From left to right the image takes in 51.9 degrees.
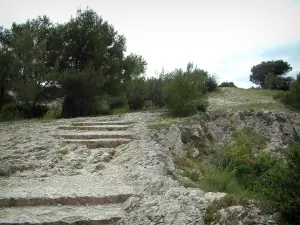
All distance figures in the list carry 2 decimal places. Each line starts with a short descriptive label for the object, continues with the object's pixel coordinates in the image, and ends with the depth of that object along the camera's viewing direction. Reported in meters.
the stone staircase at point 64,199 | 4.70
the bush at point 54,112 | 16.34
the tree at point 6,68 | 13.73
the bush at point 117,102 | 19.90
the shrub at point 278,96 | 19.04
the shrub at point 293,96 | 14.92
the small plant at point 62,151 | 7.80
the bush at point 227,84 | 32.40
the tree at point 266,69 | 40.03
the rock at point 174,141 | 8.86
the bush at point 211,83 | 25.96
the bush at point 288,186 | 3.60
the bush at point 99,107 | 17.61
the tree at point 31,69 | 13.80
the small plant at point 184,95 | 13.11
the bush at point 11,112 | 13.83
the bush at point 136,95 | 19.25
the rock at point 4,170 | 6.46
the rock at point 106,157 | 7.65
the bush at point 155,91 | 19.00
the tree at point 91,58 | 16.27
